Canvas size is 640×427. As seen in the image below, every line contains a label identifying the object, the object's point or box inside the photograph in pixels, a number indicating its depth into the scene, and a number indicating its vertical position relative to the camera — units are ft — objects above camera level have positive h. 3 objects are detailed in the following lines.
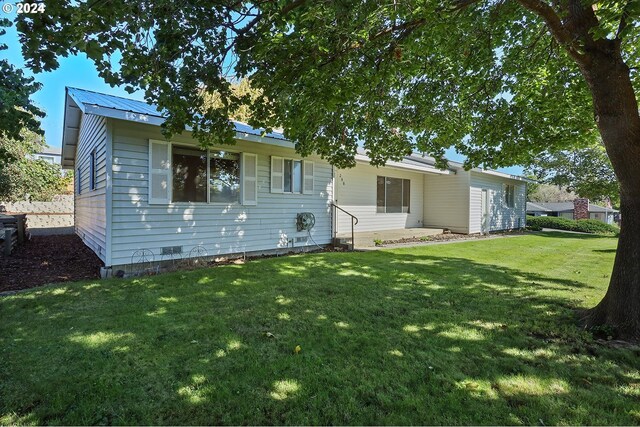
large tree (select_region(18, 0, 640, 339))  10.36 +6.40
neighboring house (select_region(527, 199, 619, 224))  138.32 +1.67
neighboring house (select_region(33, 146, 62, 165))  96.70 +16.50
